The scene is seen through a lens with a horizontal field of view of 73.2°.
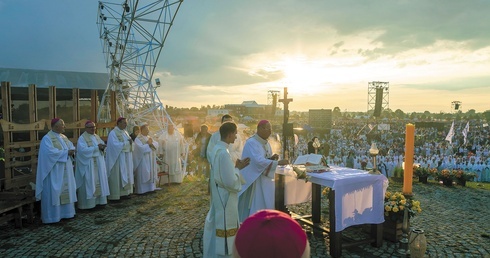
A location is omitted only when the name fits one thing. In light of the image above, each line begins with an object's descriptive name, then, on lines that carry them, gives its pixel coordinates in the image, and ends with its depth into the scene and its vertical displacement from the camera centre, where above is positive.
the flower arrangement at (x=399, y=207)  5.91 -1.62
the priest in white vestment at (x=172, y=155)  11.53 -1.43
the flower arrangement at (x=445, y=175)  11.41 -2.05
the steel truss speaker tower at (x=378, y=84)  39.71 +3.97
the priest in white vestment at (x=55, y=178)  7.23 -1.45
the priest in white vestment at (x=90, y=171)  8.09 -1.44
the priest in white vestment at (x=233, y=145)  6.79 -0.77
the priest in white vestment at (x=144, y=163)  9.98 -1.52
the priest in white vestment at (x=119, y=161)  9.13 -1.33
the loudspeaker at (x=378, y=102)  29.94 +1.27
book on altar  6.06 -0.83
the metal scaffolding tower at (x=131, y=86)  18.59 +1.68
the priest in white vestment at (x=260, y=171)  5.84 -1.01
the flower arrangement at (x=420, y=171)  11.96 -2.01
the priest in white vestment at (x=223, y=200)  4.27 -1.18
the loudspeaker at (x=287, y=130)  8.37 -0.38
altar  5.27 -1.40
